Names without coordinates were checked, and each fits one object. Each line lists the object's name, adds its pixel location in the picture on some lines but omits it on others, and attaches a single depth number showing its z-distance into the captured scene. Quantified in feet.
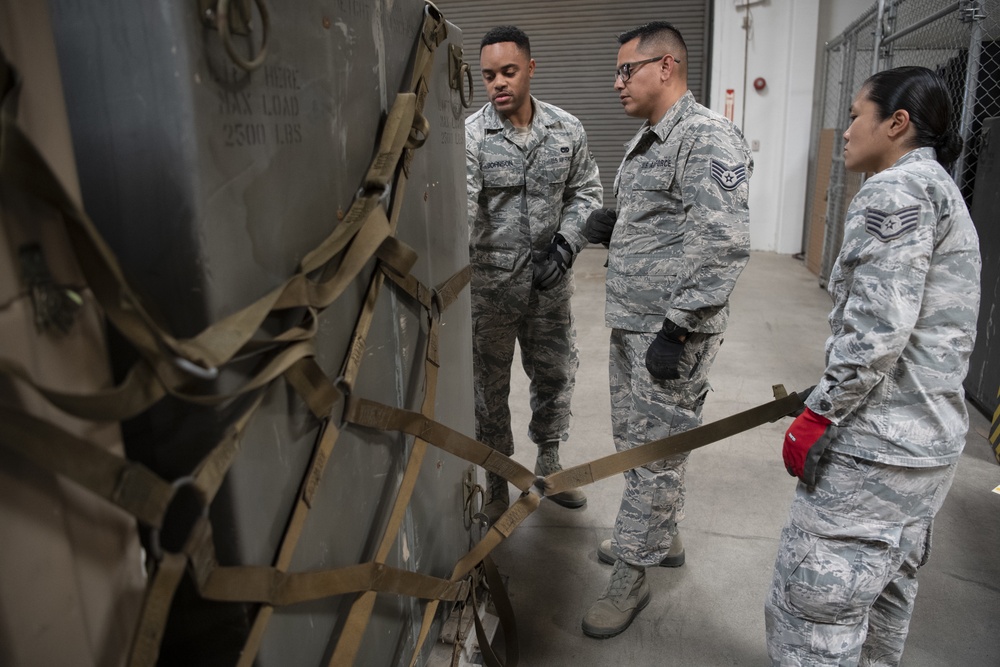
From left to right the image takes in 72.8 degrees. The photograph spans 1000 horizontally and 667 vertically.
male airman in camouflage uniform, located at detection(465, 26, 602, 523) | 8.77
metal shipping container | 2.53
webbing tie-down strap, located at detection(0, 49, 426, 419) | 1.99
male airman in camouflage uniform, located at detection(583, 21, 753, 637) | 6.57
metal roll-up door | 26.17
